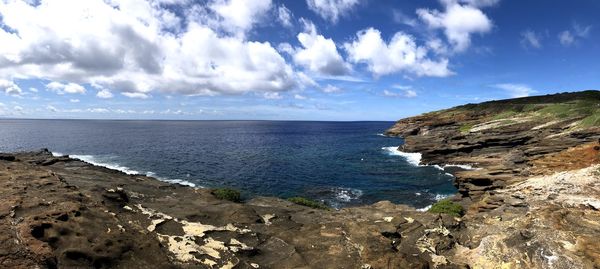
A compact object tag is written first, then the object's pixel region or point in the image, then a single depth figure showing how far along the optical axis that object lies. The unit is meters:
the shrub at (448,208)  37.97
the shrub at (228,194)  43.12
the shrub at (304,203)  41.88
